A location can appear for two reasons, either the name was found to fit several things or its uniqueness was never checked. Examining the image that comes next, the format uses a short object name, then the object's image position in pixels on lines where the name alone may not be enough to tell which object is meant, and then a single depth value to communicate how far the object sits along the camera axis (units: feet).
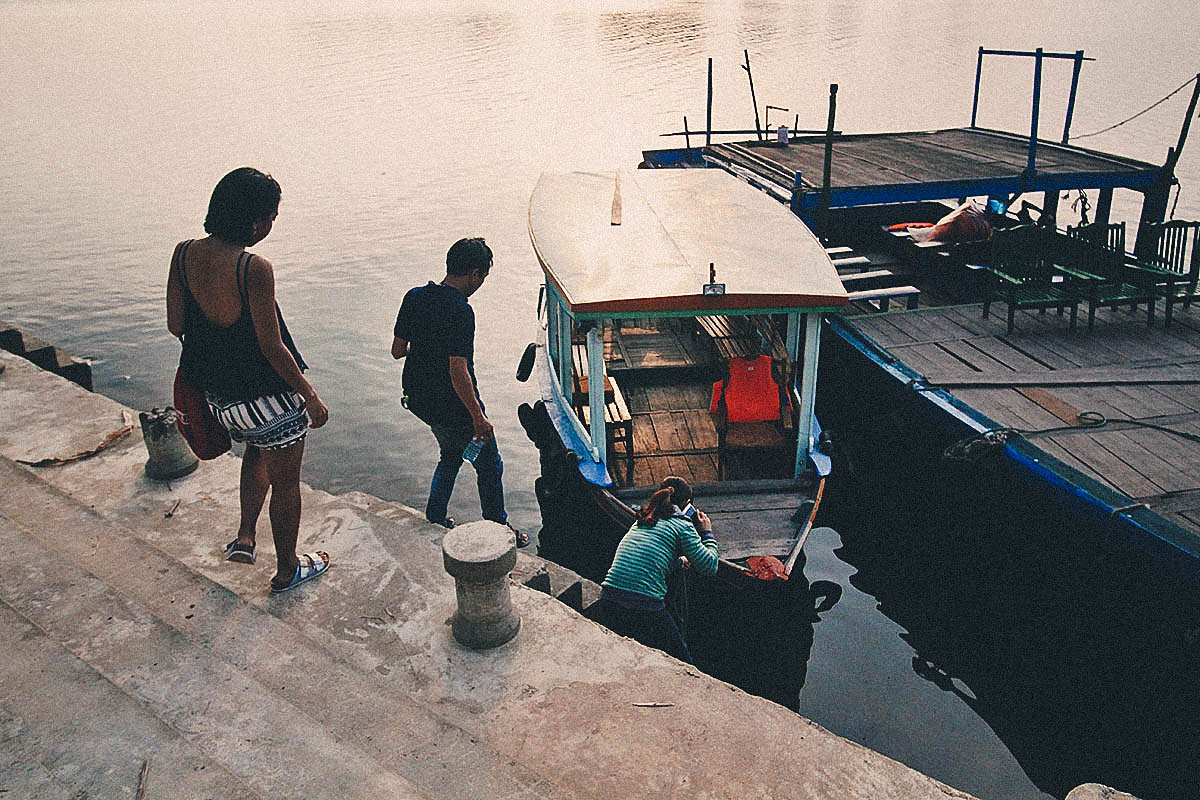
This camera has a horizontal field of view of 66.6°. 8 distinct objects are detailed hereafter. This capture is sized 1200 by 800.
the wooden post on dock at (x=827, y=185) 40.11
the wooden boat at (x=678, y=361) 25.31
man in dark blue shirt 19.80
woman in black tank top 14.38
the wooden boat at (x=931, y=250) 25.30
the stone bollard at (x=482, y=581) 15.38
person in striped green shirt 20.47
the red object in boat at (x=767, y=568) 23.39
